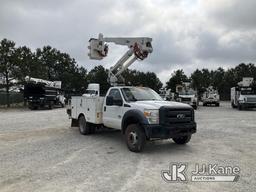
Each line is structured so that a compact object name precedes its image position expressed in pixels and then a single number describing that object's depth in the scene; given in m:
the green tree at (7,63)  21.63
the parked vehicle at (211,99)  24.83
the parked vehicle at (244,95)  19.03
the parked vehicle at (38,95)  19.95
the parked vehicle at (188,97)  19.65
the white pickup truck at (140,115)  5.64
